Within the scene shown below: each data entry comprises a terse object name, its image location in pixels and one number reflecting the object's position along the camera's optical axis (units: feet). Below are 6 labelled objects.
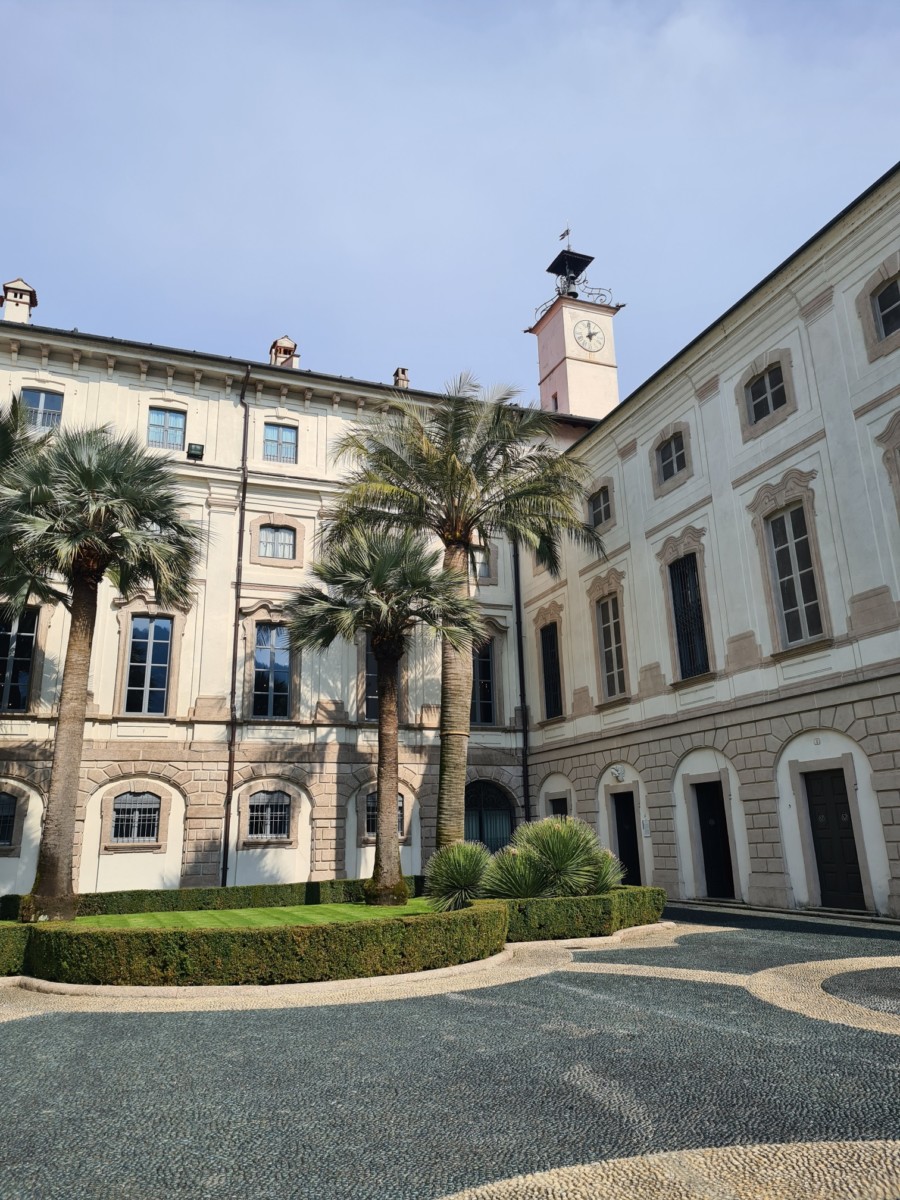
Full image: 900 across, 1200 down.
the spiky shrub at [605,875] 51.88
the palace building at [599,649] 55.42
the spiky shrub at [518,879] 49.80
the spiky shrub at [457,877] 50.52
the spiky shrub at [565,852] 50.49
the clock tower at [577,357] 127.65
